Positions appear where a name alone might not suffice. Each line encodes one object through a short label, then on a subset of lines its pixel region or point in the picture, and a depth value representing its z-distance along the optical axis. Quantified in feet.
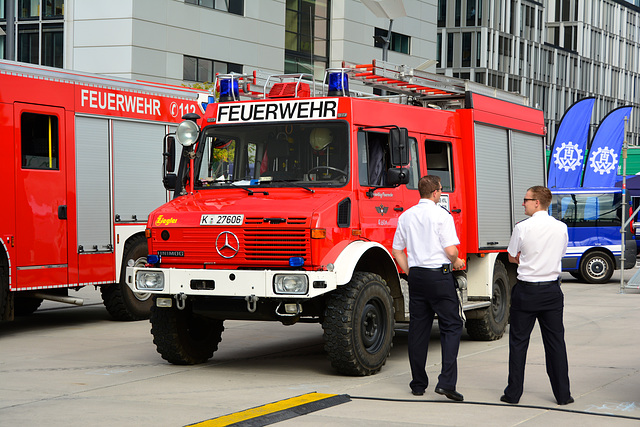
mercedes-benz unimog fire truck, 29.53
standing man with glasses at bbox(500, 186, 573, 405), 25.86
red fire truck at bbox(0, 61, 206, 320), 39.78
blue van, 77.25
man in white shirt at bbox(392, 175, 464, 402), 27.22
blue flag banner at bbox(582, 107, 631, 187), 101.14
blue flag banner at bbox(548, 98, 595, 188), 95.91
